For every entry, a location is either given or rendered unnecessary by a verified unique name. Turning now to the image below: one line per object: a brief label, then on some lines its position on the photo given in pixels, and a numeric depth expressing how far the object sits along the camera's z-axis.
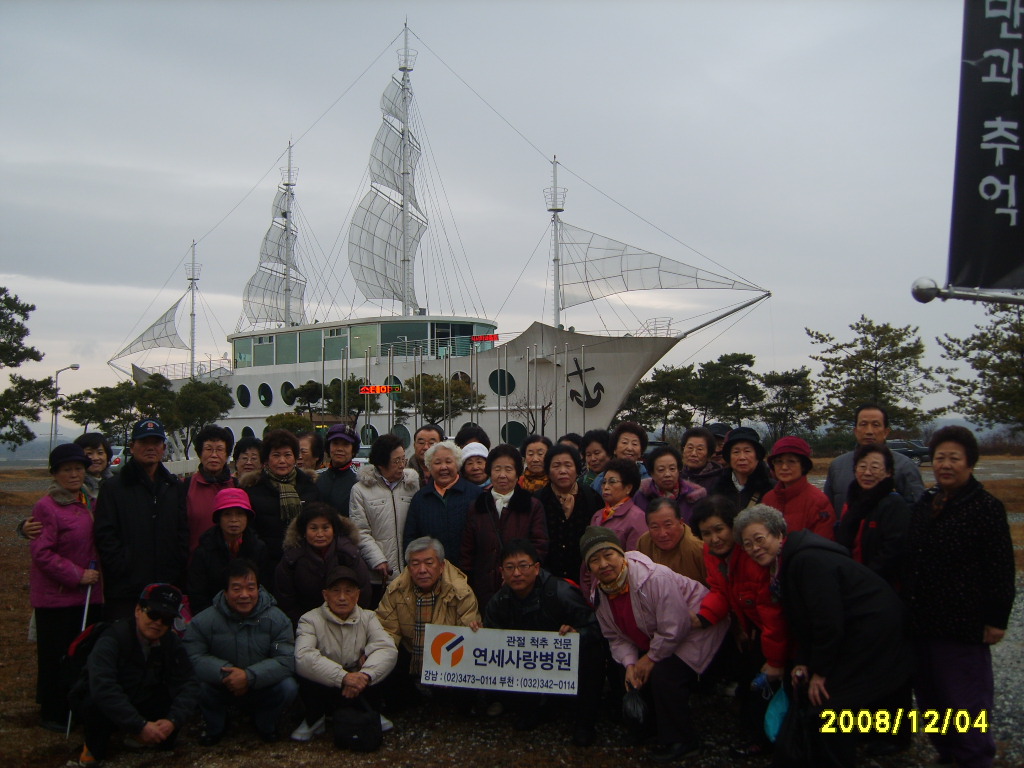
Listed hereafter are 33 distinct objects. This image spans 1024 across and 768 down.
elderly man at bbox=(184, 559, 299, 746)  4.22
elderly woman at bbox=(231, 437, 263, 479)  5.68
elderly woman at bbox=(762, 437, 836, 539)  4.34
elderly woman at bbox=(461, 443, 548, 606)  4.85
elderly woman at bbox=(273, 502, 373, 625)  4.63
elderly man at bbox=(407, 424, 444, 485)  6.19
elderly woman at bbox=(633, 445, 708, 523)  5.13
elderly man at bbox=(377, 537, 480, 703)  4.55
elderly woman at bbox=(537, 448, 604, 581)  5.04
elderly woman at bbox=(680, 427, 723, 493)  5.62
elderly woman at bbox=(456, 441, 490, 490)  5.55
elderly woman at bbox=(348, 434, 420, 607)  5.28
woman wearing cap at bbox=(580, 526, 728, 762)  4.05
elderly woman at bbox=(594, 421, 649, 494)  5.78
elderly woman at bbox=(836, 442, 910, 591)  3.90
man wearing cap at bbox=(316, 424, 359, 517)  5.53
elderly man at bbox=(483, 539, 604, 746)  4.30
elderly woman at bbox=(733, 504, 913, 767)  3.49
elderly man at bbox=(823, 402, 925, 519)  4.69
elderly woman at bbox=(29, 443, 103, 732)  4.48
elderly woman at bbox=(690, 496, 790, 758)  3.79
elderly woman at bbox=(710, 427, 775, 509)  4.93
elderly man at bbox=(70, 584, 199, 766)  3.94
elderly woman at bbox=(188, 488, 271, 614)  4.58
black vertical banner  3.84
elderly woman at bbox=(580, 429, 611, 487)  6.04
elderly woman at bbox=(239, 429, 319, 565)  5.09
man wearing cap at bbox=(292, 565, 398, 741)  4.27
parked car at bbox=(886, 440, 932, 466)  27.52
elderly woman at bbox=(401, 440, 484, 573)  5.13
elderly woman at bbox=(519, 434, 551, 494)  5.77
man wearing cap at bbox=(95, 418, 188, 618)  4.58
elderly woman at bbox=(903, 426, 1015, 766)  3.50
